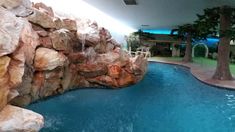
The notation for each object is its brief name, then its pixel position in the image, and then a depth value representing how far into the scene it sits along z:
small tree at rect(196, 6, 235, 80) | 6.41
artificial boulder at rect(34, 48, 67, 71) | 4.20
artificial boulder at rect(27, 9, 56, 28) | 4.47
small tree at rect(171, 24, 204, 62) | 11.05
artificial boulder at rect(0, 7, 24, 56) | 2.38
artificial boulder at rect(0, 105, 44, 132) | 2.24
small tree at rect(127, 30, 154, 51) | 15.10
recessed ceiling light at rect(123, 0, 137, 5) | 6.14
